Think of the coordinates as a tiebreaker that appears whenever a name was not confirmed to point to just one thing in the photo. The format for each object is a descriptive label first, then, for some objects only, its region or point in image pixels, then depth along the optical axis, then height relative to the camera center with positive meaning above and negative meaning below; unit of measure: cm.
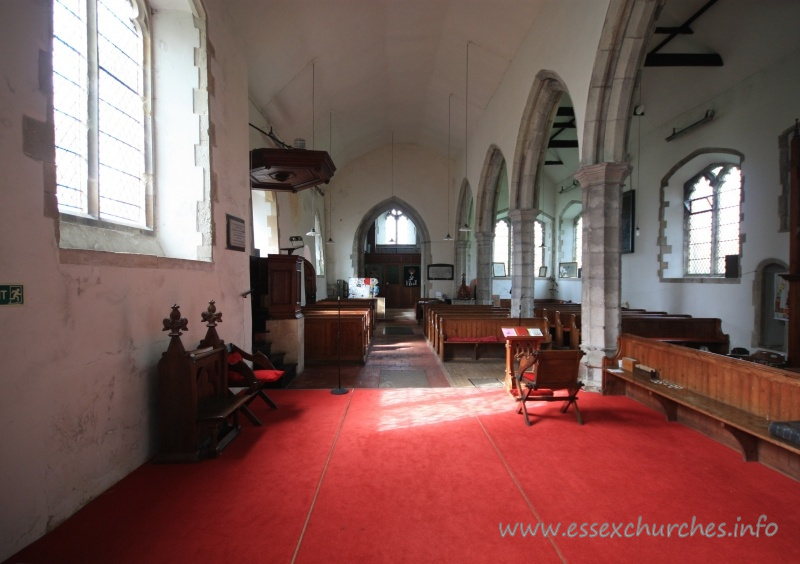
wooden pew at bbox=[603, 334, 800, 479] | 286 -101
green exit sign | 191 -8
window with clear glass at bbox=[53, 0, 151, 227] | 271 +122
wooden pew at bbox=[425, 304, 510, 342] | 811 -71
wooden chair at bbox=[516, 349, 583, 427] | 381 -89
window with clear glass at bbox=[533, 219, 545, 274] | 1645 +122
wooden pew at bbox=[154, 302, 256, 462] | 295 -96
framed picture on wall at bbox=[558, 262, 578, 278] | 1510 +25
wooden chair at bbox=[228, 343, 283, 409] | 382 -93
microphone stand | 471 -131
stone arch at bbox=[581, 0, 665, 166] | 461 +237
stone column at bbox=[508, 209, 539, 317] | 820 +33
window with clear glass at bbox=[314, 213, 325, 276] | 1409 +88
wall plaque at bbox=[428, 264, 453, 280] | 1617 +20
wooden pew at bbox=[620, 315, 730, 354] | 655 -84
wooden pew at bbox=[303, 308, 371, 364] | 669 -103
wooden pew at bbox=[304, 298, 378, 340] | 915 -67
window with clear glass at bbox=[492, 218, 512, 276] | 1694 +138
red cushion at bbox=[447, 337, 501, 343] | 688 -105
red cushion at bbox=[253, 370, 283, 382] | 401 -97
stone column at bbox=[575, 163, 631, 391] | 497 +21
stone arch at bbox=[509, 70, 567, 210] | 721 +260
